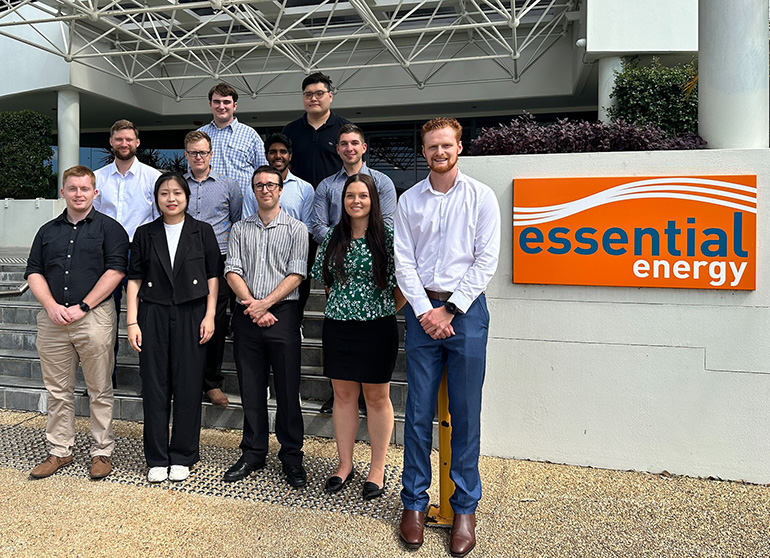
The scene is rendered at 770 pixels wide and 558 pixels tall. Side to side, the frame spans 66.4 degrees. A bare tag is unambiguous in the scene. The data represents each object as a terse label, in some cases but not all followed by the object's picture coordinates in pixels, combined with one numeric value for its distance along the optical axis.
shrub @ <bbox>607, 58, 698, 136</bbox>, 7.43
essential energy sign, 3.52
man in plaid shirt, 4.25
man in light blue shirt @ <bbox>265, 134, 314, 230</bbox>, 4.13
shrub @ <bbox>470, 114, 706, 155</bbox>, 3.79
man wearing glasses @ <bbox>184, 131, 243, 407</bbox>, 3.92
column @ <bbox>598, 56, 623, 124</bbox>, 9.80
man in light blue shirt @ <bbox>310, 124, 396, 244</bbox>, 3.71
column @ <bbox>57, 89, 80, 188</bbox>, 13.09
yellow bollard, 2.98
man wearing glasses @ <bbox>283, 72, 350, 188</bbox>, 4.25
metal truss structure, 11.40
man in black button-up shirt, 3.59
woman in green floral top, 3.14
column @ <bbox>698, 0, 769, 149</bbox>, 3.82
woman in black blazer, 3.53
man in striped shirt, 3.45
